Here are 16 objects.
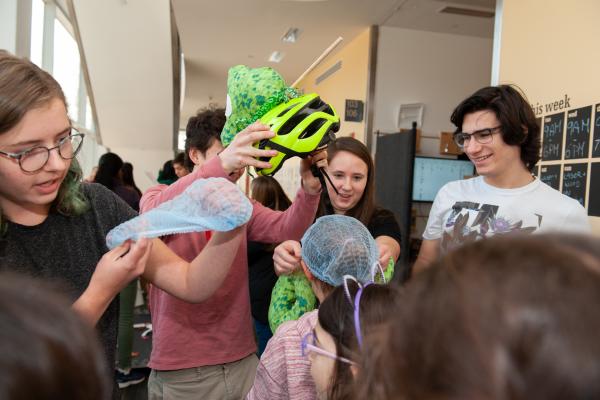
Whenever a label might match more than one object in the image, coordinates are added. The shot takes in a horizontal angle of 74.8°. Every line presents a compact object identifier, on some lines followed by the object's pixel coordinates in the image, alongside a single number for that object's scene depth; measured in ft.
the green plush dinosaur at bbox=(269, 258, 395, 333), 4.63
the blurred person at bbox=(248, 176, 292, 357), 6.64
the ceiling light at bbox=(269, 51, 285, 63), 23.08
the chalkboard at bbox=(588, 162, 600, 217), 6.47
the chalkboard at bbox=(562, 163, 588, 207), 6.77
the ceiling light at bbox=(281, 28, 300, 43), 19.49
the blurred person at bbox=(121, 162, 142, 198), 13.75
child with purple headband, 2.93
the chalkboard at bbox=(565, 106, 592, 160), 6.64
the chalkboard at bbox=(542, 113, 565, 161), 7.27
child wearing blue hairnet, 3.71
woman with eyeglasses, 2.92
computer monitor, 16.16
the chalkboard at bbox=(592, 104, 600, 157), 6.43
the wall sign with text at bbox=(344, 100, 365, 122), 19.33
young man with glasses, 4.72
